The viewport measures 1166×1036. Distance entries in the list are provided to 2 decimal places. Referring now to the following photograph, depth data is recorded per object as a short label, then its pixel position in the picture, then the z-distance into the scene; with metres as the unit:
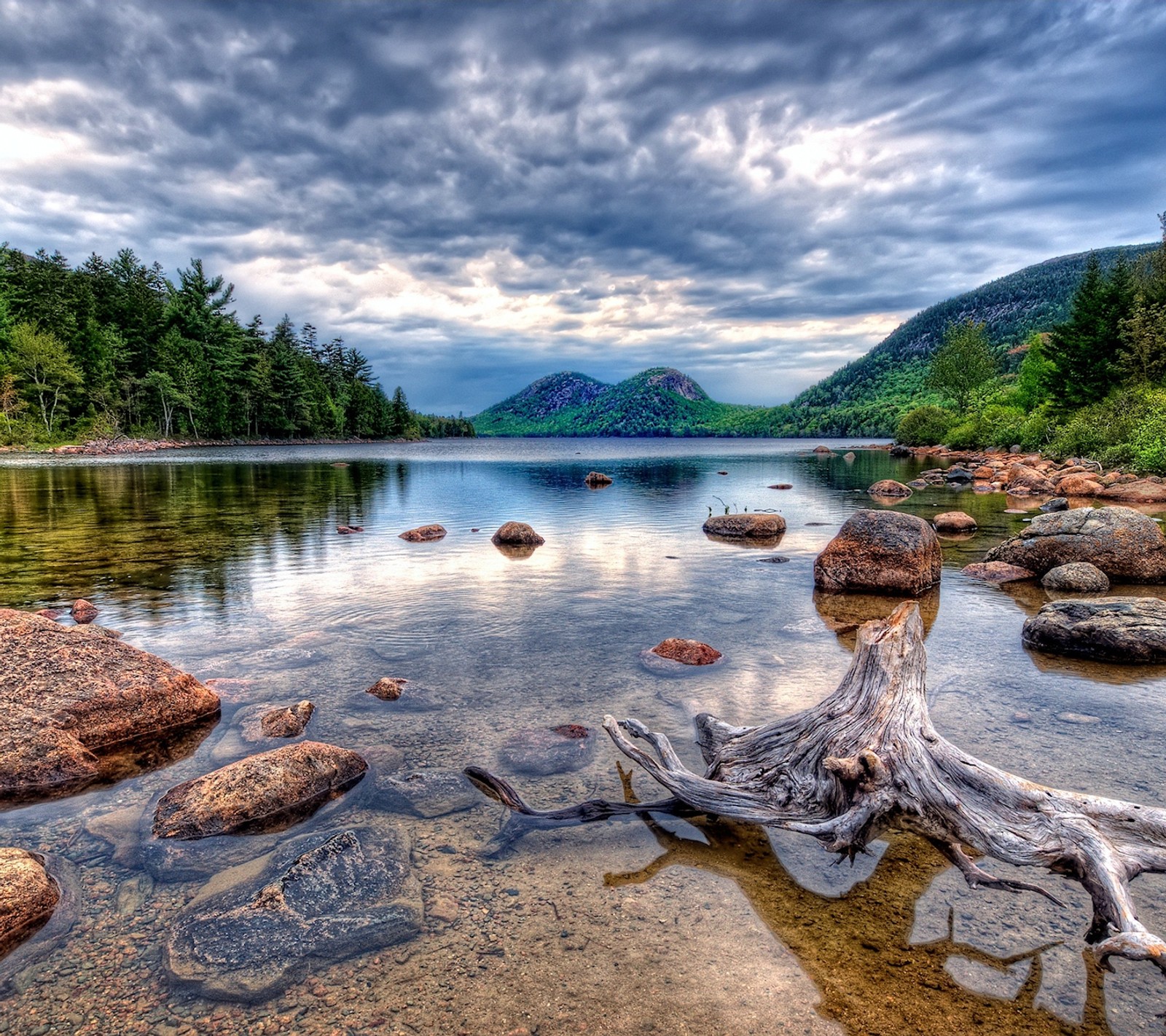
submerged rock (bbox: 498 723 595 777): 6.56
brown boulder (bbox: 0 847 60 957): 4.18
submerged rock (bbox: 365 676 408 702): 8.30
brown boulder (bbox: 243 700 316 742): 7.18
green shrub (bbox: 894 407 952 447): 90.94
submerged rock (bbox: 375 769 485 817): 5.84
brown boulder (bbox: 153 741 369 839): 5.43
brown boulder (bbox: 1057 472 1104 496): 28.83
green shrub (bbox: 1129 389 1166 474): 31.42
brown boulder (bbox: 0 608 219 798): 6.30
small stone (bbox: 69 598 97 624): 11.37
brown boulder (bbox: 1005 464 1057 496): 32.69
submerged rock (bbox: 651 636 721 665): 9.52
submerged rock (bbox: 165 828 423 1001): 4.00
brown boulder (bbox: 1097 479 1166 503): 26.12
